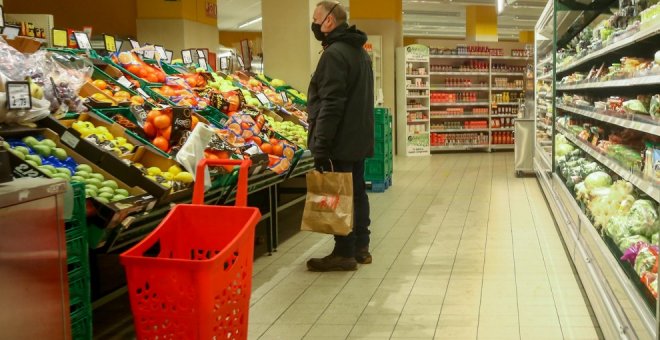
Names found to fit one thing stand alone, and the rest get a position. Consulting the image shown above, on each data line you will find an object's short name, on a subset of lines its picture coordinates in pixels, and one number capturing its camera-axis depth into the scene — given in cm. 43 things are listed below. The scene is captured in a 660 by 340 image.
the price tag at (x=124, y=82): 488
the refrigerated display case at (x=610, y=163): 296
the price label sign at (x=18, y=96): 289
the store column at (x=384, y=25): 1377
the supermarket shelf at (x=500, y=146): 1512
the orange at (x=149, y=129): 420
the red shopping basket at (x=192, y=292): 221
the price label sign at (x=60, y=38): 508
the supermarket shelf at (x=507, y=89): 1517
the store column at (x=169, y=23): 1232
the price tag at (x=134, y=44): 643
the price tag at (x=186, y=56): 697
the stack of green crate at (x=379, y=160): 868
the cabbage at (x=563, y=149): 680
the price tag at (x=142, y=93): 482
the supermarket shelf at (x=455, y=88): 1489
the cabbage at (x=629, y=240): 321
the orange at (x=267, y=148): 538
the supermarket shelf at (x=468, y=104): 1482
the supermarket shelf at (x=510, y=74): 1518
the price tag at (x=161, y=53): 652
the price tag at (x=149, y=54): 623
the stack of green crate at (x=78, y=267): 267
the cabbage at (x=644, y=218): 327
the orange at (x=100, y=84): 456
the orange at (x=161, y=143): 409
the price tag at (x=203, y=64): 712
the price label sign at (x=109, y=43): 583
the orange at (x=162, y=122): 420
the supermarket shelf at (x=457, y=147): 1492
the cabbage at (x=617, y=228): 342
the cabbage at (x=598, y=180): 468
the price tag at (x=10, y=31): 431
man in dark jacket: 452
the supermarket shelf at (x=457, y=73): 1480
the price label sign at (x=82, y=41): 534
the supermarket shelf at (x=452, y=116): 1482
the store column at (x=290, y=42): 774
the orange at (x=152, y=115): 425
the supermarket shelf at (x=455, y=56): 1473
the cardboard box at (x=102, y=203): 284
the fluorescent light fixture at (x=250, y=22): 2296
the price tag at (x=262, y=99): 664
